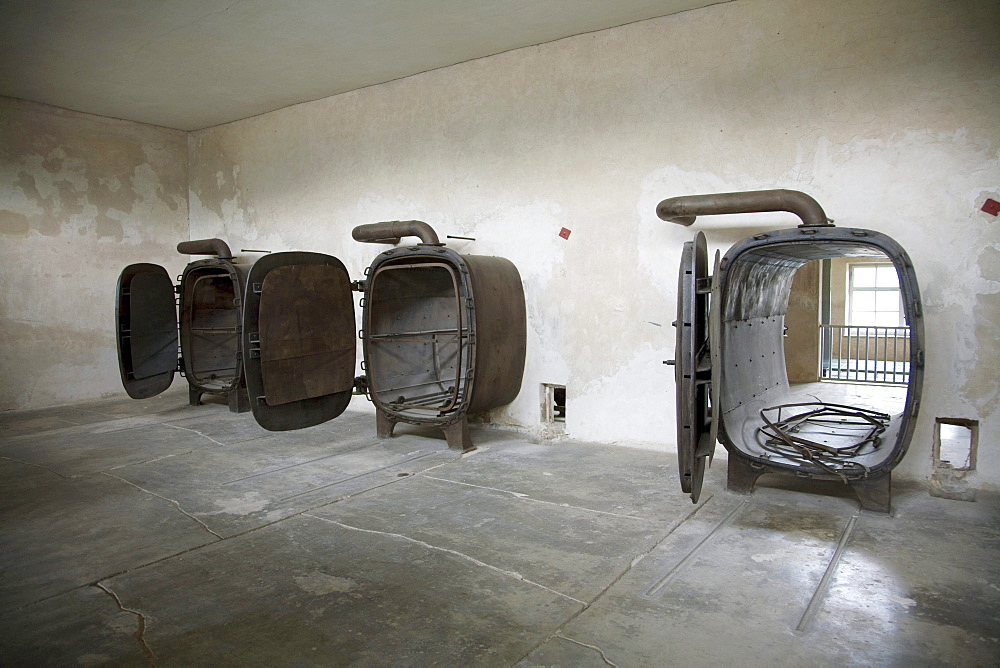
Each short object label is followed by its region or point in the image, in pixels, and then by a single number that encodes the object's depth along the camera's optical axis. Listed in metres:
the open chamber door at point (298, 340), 4.27
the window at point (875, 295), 11.30
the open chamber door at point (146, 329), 5.86
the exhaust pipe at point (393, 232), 5.09
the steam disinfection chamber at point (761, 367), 2.90
